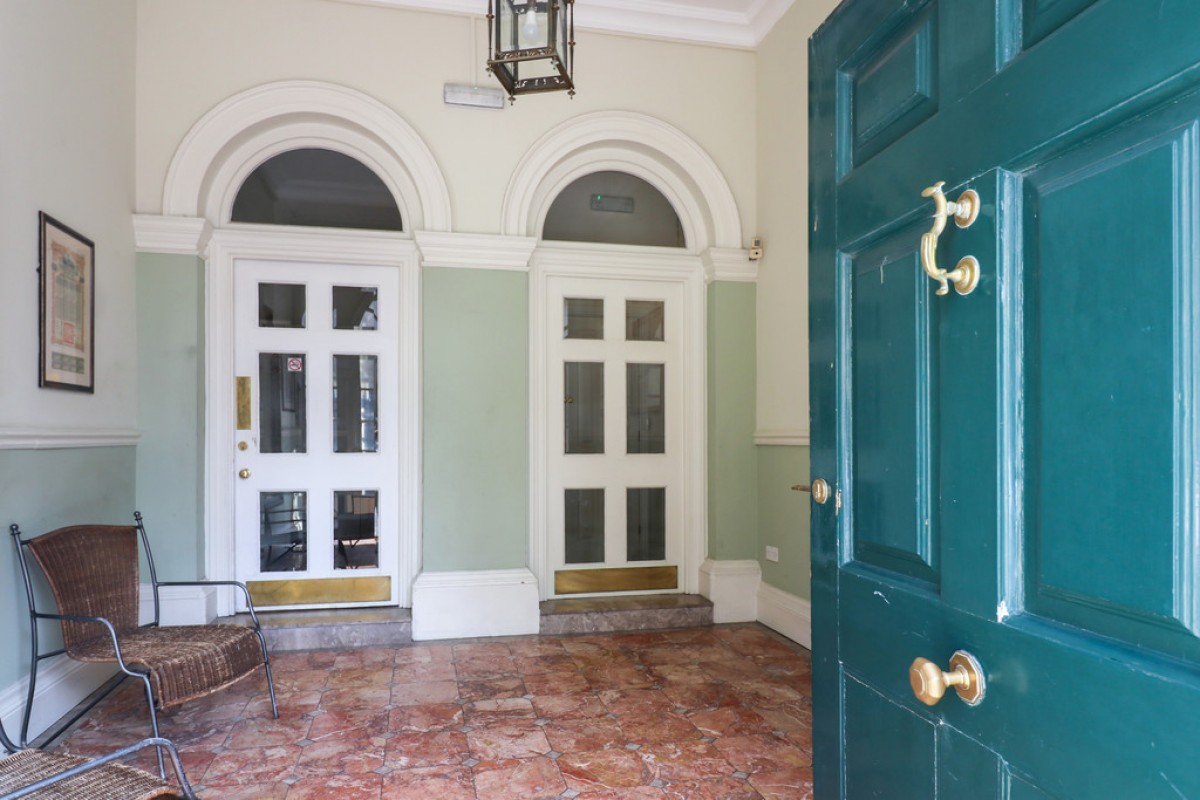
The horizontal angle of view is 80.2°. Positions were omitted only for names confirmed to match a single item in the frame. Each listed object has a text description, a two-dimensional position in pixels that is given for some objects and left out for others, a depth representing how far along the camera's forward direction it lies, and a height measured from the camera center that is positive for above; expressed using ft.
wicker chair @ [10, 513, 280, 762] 8.66 -3.12
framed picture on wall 9.74 +1.36
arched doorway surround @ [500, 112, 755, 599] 14.43 +3.16
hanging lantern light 7.91 +4.17
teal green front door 2.43 -0.01
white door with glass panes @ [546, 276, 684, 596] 15.08 -0.74
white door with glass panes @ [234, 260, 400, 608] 13.75 -0.62
